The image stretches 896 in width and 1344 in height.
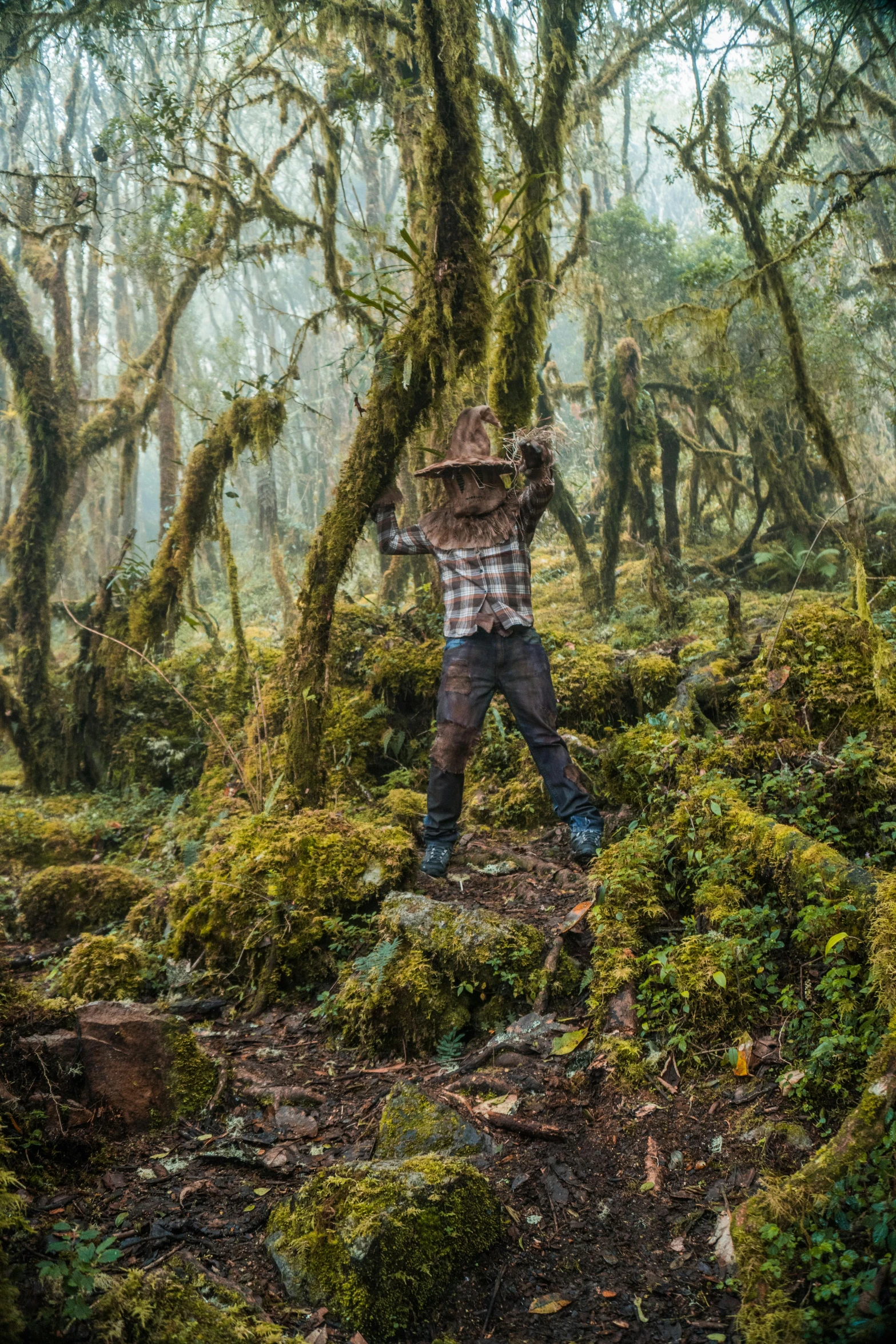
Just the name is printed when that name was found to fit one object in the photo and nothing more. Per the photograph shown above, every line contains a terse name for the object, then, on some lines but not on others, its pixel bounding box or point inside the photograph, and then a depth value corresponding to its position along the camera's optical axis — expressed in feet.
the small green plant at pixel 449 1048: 10.83
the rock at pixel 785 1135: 7.44
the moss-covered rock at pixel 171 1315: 5.40
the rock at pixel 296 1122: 9.34
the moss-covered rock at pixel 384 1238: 6.54
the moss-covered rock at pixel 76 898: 17.35
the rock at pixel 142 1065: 8.93
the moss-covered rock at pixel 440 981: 11.34
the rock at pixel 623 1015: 9.98
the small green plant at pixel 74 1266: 5.28
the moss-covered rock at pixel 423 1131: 8.41
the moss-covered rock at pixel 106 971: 12.66
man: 15.88
